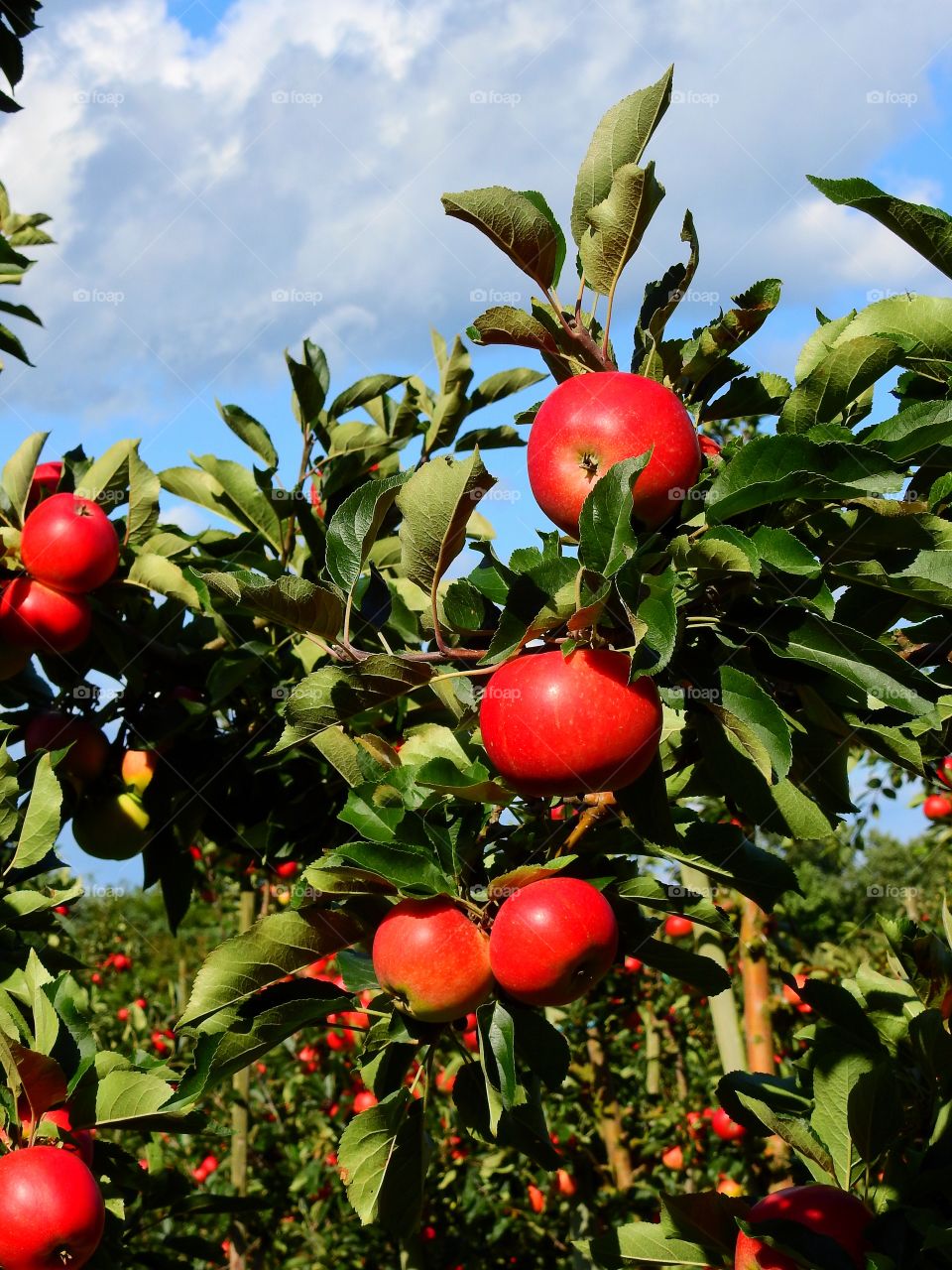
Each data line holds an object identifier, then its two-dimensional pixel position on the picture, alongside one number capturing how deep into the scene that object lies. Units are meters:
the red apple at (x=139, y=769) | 2.43
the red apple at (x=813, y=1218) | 1.41
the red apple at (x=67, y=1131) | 1.62
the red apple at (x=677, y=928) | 4.57
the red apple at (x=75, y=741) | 2.42
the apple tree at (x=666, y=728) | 1.15
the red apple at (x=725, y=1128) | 3.88
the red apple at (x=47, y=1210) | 1.46
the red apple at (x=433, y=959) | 1.30
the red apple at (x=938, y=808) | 4.94
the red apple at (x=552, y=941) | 1.22
